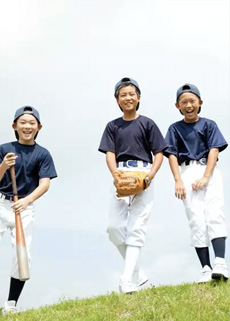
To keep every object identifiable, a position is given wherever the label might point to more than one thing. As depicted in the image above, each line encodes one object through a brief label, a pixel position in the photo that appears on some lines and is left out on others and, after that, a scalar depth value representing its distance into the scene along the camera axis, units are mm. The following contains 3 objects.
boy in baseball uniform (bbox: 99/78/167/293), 7609
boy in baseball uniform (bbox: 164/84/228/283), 7773
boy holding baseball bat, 7863
